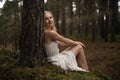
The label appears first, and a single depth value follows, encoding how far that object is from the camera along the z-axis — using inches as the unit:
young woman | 194.7
